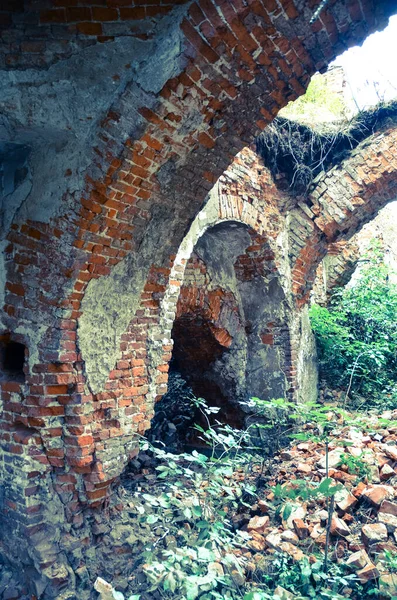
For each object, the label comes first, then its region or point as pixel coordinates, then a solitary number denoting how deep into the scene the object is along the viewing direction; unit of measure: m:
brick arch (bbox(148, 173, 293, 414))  3.61
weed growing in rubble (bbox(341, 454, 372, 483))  3.76
